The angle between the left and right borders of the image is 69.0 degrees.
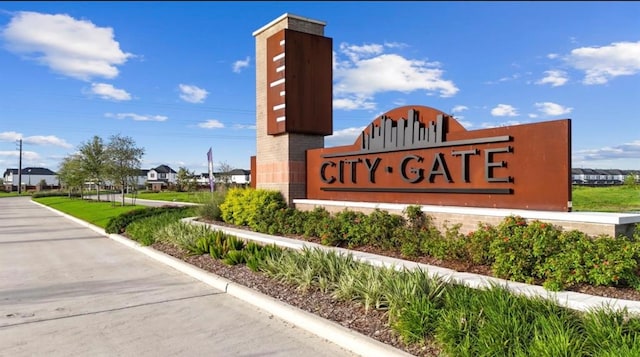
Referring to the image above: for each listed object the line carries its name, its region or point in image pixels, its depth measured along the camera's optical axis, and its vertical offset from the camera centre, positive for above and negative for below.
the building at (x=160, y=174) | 123.06 +1.14
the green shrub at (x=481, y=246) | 6.91 -1.01
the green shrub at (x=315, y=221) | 10.63 -1.00
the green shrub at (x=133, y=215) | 16.20 -1.38
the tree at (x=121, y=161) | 30.22 +1.13
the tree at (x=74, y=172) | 37.69 +0.49
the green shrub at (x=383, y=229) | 8.82 -0.97
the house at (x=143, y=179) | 96.59 -0.34
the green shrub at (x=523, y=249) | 6.07 -0.94
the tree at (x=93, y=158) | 36.12 +1.57
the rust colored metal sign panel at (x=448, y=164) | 7.31 +0.29
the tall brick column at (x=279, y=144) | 13.44 +1.05
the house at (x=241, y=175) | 103.15 +0.76
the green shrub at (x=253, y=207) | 12.76 -0.82
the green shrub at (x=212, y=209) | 15.73 -1.04
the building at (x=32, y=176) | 124.75 +0.55
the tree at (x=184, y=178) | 66.06 +0.05
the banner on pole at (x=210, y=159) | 16.45 +0.67
